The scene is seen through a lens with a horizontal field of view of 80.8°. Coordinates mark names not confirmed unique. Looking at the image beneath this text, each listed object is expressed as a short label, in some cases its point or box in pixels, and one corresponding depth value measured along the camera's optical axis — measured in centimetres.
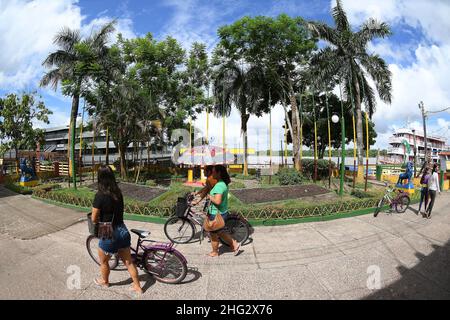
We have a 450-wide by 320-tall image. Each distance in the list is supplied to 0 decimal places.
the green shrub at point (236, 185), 1397
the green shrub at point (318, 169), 1741
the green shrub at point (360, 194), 1041
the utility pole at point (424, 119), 2718
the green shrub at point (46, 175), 1690
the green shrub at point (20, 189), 1120
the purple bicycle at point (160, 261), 393
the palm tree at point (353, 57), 1609
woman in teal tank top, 446
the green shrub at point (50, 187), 1124
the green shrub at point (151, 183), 1465
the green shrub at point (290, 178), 1453
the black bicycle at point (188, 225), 559
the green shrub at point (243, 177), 1876
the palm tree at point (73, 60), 1573
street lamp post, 1071
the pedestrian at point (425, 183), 791
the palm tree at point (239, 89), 1995
